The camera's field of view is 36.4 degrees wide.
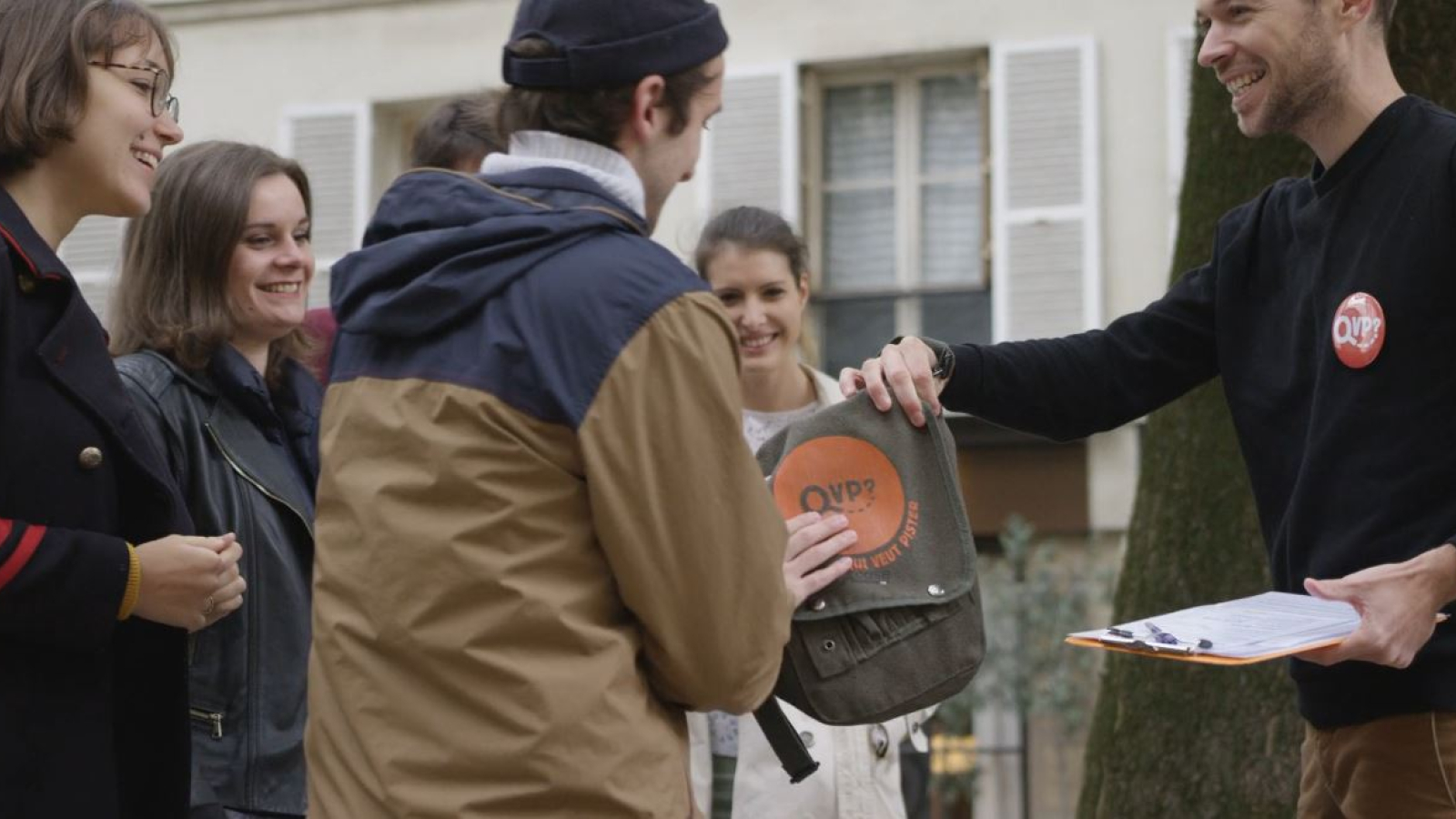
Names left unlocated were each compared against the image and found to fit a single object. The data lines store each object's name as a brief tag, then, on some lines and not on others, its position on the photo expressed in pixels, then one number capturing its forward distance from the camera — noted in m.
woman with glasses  3.00
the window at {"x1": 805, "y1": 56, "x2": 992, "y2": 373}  15.48
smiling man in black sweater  3.24
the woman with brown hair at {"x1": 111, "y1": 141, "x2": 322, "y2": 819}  3.61
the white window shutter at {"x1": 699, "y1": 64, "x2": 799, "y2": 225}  15.38
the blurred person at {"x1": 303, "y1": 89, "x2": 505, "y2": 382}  4.70
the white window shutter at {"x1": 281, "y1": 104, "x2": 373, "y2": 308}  16.08
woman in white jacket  4.63
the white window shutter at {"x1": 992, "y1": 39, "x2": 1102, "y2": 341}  14.84
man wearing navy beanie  2.59
